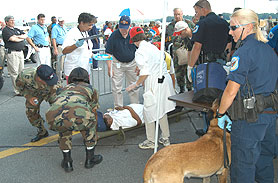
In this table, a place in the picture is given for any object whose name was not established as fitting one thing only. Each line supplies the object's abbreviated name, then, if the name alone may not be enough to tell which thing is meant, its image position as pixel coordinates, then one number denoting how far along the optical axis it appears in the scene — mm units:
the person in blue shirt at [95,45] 9938
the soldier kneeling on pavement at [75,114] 3084
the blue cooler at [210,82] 2984
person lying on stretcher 4137
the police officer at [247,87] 2098
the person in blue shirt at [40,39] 7168
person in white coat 3586
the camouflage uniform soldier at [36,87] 3800
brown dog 2221
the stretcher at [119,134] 4065
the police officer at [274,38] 3693
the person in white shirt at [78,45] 4500
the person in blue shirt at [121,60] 4958
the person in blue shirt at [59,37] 8070
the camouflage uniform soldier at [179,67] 5996
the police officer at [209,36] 3619
